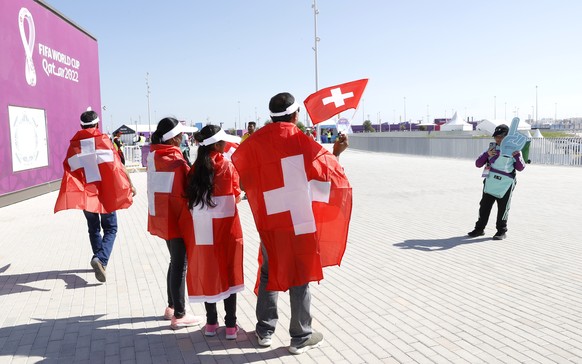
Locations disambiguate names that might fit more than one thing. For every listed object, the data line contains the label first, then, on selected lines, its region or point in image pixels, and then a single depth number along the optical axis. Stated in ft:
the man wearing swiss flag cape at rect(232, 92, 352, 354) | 11.69
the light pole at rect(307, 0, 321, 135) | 117.66
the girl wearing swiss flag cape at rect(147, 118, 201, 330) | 13.19
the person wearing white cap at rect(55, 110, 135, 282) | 18.04
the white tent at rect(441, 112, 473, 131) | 207.62
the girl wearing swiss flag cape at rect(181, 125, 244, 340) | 12.32
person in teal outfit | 24.50
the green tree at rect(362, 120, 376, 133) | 288.51
